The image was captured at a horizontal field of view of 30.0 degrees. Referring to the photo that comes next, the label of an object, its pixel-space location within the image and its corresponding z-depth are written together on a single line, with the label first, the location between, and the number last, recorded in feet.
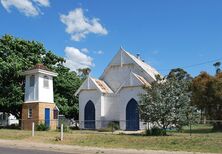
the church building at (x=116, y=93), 131.03
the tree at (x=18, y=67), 140.87
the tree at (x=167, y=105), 95.04
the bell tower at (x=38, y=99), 133.49
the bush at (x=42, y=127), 124.67
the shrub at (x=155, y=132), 93.91
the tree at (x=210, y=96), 118.01
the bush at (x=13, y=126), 143.64
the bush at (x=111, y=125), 125.66
